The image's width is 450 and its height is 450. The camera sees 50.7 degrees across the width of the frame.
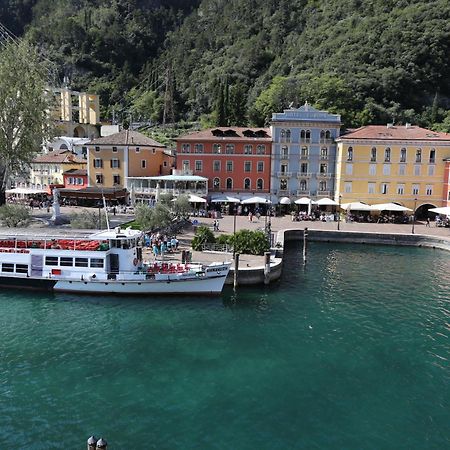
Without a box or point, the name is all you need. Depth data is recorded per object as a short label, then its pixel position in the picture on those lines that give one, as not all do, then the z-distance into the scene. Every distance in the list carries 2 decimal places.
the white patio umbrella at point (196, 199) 60.84
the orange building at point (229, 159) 68.00
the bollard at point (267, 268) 34.97
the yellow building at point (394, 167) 63.97
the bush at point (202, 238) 40.59
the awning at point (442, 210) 57.19
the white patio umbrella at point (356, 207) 62.03
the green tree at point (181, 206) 51.97
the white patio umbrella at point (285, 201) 65.12
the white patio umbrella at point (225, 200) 64.69
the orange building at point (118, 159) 69.81
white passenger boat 32.03
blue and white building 66.69
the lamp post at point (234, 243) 40.00
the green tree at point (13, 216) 42.81
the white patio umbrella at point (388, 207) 61.00
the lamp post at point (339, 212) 58.30
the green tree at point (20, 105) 52.12
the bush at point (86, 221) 41.03
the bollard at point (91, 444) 12.74
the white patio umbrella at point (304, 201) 63.31
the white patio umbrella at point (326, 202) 63.03
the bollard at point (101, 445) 12.68
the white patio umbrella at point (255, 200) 62.64
